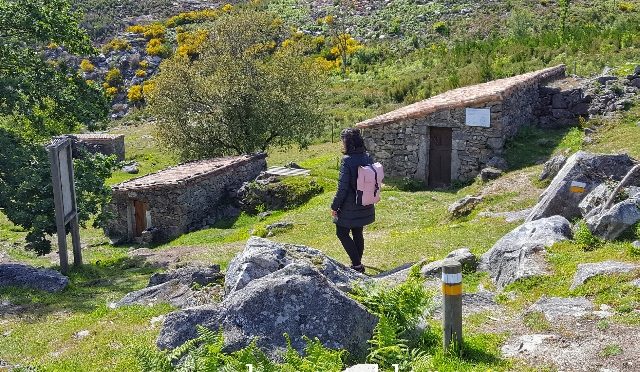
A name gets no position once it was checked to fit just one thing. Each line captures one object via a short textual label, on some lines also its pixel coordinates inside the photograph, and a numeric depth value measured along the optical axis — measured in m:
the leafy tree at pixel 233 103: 26.28
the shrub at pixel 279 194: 21.69
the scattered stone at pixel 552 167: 15.84
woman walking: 10.30
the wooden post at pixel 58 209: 12.99
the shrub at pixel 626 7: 47.24
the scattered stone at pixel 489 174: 18.81
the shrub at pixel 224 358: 5.42
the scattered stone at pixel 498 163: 19.41
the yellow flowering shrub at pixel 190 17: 69.78
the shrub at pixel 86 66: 57.62
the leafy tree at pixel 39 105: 14.98
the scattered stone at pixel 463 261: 9.66
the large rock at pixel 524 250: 8.75
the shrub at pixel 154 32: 64.81
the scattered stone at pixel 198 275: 9.32
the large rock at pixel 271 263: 7.49
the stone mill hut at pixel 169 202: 21.31
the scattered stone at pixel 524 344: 6.12
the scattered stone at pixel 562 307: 6.89
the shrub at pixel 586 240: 9.15
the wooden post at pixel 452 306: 5.97
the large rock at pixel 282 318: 5.93
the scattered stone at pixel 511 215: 13.64
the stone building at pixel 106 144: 35.88
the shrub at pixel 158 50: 59.47
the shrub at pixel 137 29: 67.12
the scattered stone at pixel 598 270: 7.76
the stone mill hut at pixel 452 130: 19.91
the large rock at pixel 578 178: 11.41
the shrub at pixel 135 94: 50.47
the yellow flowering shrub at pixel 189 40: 51.48
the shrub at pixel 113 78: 55.45
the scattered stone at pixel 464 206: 16.09
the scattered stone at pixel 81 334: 8.06
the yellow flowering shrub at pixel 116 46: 62.12
